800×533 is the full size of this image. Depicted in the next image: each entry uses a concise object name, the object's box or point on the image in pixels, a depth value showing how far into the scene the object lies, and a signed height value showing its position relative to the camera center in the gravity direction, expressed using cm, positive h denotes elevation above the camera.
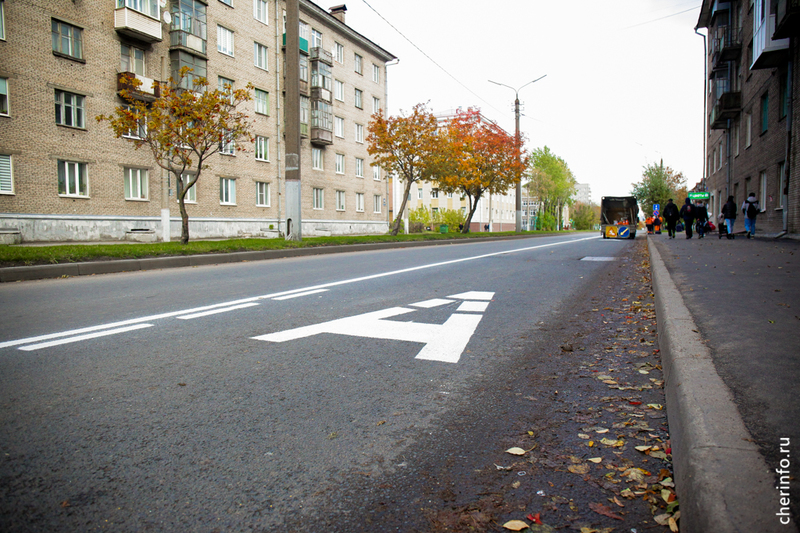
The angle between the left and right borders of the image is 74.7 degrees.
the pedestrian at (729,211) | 2138 +81
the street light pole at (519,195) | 4126 +287
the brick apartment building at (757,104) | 1866 +592
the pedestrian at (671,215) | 2484 +74
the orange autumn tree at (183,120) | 1619 +351
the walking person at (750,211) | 2008 +77
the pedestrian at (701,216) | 2377 +70
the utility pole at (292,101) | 1797 +452
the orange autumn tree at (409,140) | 2988 +524
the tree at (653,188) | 5791 +486
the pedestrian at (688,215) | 2231 +68
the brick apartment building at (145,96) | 2073 +568
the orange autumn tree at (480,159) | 3634 +537
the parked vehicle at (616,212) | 3609 +135
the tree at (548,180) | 7675 +783
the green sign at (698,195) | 3133 +215
